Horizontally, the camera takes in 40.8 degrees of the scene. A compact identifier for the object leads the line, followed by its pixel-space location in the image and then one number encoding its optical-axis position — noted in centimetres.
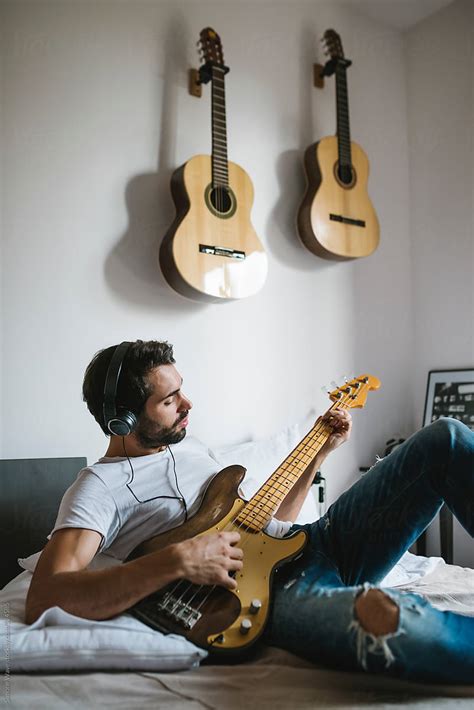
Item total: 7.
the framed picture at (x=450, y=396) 245
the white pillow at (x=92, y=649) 99
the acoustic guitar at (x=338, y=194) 237
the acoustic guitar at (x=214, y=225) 202
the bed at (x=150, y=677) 92
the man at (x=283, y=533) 92
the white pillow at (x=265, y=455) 199
